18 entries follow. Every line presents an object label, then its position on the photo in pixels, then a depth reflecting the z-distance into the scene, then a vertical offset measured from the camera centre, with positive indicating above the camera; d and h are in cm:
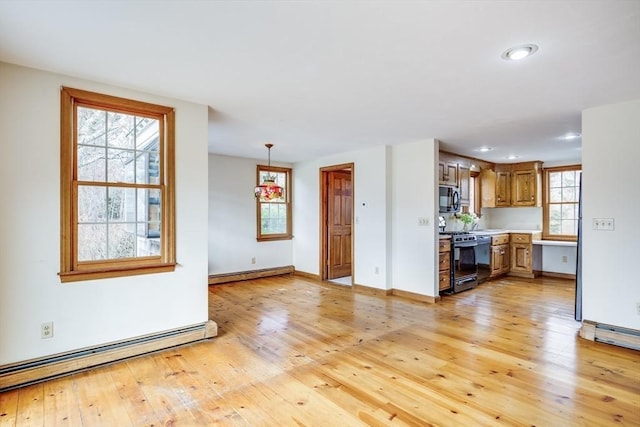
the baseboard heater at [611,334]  310 -120
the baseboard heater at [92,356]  243 -118
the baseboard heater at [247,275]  591 -121
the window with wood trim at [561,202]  640 +15
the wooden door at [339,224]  643 -26
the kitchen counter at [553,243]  593 -60
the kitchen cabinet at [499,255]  617 -85
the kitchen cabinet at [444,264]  492 -80
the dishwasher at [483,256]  590 -90
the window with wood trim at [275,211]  654 -1
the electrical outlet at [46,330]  254 -90
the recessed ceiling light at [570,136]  436 +99
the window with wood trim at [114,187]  268 +21
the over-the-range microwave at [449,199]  537 +18
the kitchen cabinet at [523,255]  641 -87
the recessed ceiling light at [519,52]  214 +104
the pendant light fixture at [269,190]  529 +32
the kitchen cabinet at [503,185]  693 +51
